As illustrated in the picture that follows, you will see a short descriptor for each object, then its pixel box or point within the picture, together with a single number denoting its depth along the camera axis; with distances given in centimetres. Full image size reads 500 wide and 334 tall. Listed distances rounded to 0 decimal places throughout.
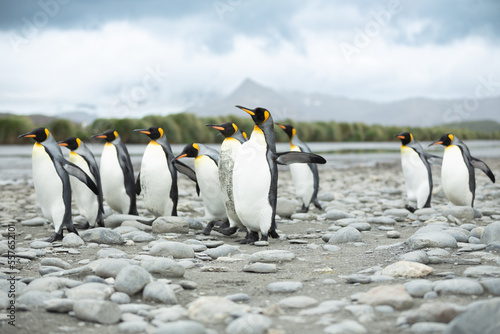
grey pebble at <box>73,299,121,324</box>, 254
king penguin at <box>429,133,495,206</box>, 722
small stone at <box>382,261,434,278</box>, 332
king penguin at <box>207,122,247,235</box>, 541
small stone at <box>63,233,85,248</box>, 470
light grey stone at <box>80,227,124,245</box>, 485
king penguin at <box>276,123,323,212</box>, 744
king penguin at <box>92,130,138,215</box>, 643
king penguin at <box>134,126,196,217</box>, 626
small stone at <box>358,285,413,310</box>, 265
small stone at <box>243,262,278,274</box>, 370
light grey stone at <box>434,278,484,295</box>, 281
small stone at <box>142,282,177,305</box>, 290
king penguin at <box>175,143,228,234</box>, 570
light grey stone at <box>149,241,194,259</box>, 420
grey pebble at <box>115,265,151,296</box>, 299
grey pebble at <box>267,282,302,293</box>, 310
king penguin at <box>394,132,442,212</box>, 734
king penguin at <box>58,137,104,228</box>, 602
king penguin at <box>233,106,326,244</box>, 499
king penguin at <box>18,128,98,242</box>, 523
